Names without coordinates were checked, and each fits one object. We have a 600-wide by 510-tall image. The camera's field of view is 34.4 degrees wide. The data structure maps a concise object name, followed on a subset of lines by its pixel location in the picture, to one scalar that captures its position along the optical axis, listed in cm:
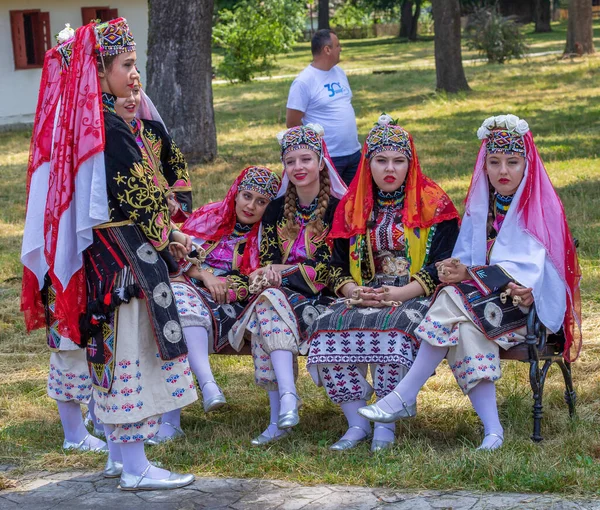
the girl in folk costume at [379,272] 467
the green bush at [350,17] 5109
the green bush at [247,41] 2856
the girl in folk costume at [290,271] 480
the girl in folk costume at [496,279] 450
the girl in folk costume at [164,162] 494
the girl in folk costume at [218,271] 492
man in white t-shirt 825
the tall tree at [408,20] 4734
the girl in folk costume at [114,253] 393
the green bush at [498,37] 2808
